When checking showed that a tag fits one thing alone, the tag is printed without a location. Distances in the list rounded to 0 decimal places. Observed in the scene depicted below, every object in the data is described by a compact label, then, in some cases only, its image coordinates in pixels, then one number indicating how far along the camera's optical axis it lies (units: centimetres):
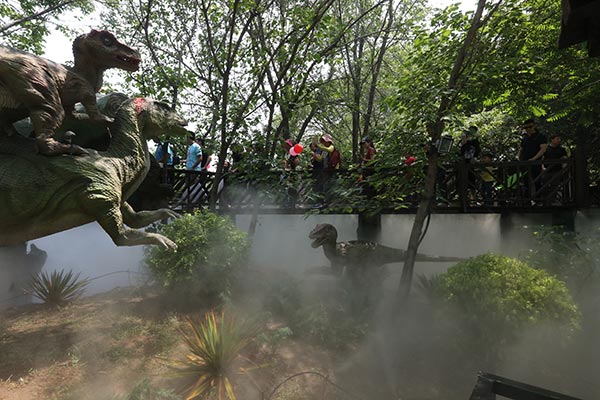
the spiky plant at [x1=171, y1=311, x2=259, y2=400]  358
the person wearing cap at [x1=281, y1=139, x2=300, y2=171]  692
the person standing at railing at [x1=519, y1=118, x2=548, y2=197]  638
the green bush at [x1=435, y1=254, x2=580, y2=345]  388
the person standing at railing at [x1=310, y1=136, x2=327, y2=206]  729
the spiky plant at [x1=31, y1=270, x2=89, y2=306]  577
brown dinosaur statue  239
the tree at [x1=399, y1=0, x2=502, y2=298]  459
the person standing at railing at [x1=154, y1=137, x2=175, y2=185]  677
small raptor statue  593
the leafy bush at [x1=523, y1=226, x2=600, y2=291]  490
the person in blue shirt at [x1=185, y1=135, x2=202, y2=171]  738
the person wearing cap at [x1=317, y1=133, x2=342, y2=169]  750
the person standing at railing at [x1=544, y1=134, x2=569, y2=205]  621
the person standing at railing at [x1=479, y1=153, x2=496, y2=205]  647
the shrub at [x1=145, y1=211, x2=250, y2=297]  534
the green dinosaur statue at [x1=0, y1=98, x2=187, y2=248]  246
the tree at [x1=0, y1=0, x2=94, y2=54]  744
